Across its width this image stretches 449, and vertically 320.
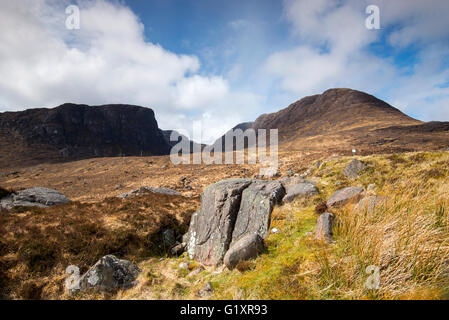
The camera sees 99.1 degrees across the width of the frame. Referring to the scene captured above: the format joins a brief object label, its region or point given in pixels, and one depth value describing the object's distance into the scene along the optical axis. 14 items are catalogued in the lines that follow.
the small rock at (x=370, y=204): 4.20
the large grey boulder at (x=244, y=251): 5.54
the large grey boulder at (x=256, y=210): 7.02
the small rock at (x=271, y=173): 25.94
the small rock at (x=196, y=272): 6.13
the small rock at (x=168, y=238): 8.57
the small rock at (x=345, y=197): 6.66
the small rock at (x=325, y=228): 4.97
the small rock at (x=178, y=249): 7.98
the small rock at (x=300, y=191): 8.75
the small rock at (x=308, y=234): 5.72
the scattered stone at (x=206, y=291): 4.65
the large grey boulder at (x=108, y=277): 5.31
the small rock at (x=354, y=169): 11.05
